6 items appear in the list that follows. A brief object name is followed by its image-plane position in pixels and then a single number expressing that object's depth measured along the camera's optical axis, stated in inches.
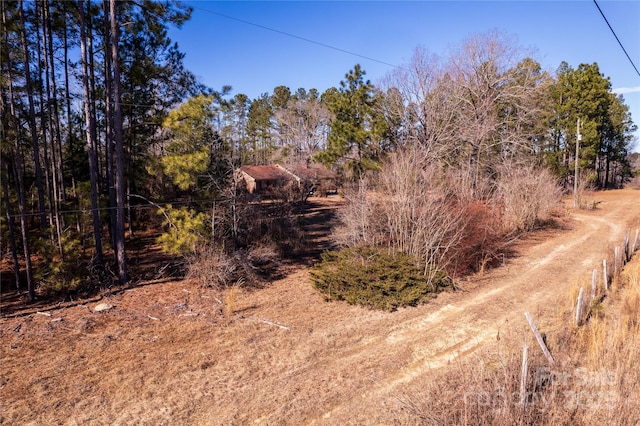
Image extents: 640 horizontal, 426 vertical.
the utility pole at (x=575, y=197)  1158.3
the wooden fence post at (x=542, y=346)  225.3
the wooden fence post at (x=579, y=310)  291.4
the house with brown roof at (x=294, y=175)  1532.0
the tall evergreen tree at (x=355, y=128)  880.9
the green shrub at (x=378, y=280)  398.0
